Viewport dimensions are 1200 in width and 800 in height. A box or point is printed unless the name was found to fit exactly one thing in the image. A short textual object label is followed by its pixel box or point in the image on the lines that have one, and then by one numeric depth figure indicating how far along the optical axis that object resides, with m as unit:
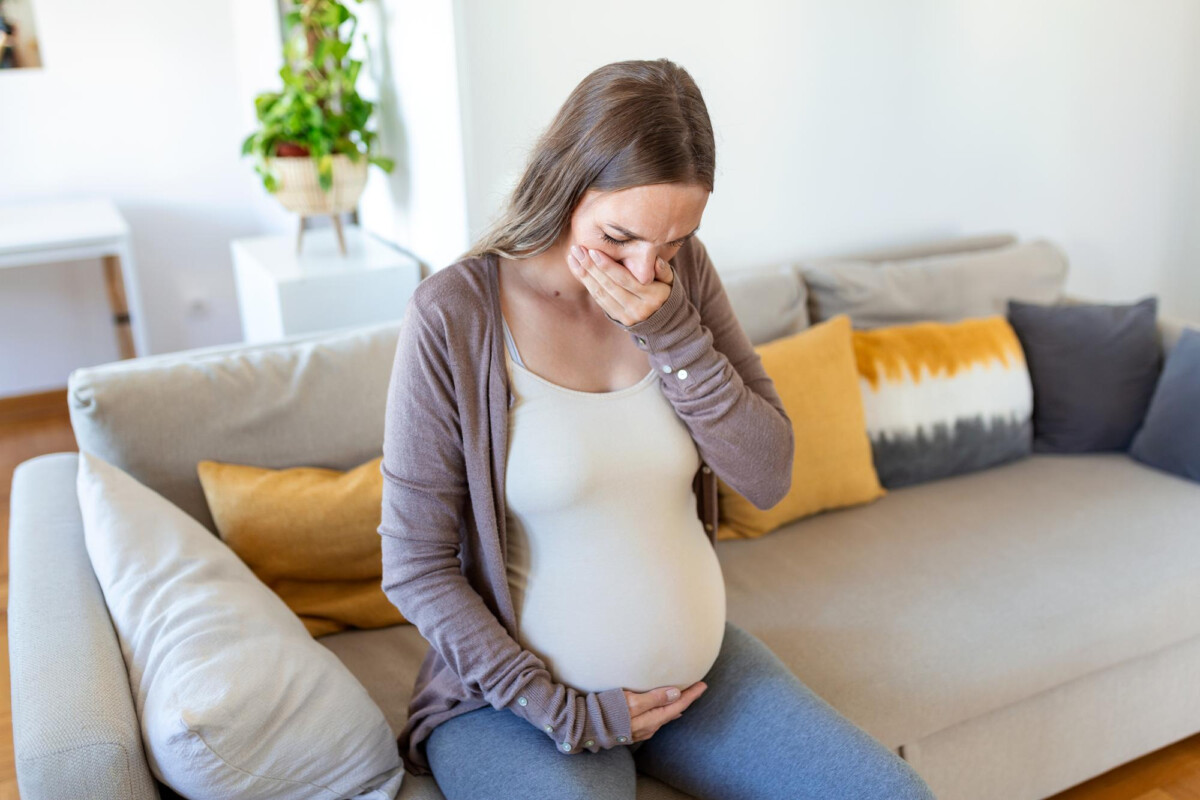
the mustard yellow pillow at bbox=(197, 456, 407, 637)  1.47
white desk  2.72
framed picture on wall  3.35
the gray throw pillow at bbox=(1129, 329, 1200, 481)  2.02
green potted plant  2.16
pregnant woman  1.08
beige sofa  1.45
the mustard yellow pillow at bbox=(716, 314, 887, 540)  1.84
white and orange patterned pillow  2.00
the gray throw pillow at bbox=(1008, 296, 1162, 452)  2.13
